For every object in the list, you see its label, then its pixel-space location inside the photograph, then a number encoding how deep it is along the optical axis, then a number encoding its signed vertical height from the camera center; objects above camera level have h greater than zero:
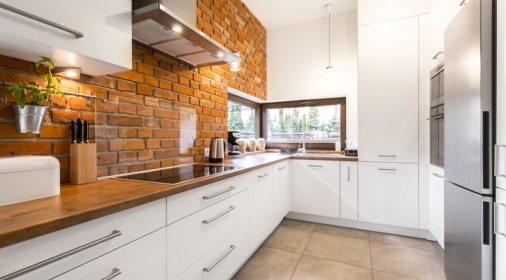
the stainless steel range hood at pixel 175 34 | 1.24 +0.66
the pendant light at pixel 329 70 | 2.98 +0.89
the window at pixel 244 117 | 3.14 +0.33
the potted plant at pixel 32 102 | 0.97 +0.16
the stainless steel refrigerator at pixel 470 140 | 1.12 -0.01
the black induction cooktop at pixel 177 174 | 1.29 -0.23
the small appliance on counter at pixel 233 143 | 2.71 -0.05
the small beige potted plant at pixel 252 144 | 3.30 -0.08
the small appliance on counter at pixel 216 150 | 2.12 -0.10
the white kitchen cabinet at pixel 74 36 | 0.84 +0.43
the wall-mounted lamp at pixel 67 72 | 1.15 +0.34
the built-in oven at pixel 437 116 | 1.94 +0.20
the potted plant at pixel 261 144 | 3.53 -0.08
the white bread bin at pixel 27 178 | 0.83 -0.15
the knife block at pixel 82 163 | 1.17 -0.13
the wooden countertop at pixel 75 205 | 0.61 -0.23
